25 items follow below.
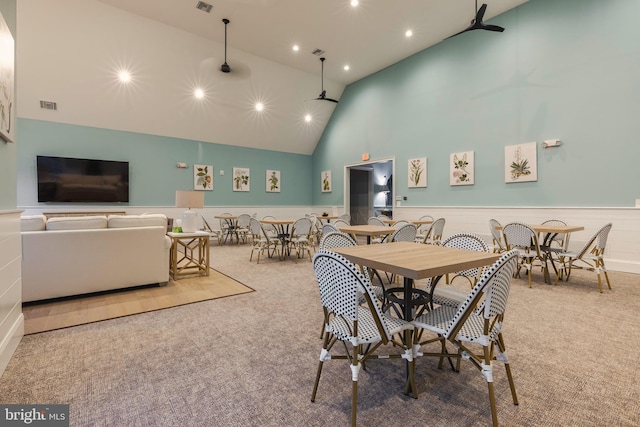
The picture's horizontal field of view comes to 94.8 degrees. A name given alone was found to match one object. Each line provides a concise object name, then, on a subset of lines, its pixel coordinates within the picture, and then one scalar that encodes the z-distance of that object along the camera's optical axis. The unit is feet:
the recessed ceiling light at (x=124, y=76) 21.57
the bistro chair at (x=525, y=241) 13.23
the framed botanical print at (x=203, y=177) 28.78
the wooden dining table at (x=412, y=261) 5.17
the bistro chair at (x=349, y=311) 4.52
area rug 9.17
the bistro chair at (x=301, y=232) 18.17
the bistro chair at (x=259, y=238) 18.38
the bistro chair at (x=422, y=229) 18.79
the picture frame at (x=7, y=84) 6.73
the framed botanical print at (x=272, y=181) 33.32
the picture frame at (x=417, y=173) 23.72
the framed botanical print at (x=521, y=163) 17.85
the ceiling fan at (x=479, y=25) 14.90
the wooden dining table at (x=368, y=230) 12.67
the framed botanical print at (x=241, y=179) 31.14
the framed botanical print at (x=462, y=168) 20.85
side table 14.15
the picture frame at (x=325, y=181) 33.45
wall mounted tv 22.07
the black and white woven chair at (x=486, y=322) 4.52
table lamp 14.66
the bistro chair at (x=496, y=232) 15.35
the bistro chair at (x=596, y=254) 12.14
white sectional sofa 10.30
